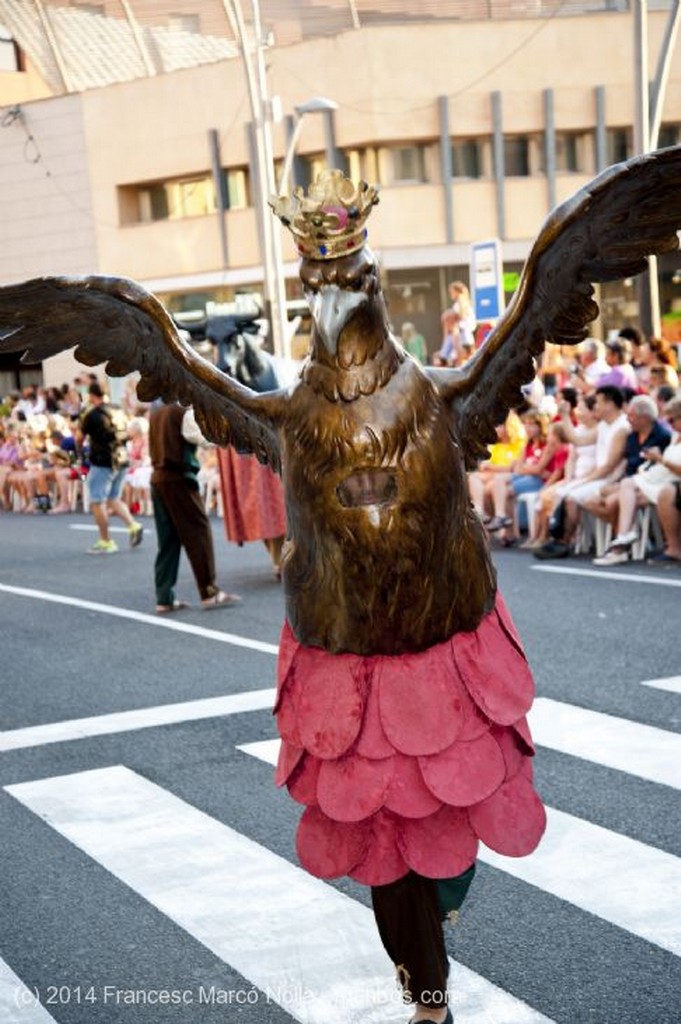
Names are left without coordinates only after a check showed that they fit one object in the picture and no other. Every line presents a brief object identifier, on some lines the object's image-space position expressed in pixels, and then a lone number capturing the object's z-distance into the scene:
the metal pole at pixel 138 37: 42.44
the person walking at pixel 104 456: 14.85
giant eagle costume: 3.21
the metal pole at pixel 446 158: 36.34
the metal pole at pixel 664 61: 19.03
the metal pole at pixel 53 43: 43.75
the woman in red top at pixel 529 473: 13.30
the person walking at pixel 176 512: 10.38
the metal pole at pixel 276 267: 26.09
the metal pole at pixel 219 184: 39.12
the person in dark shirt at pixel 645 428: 11.63
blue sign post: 17.03
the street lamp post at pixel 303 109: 24.77
